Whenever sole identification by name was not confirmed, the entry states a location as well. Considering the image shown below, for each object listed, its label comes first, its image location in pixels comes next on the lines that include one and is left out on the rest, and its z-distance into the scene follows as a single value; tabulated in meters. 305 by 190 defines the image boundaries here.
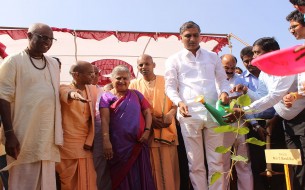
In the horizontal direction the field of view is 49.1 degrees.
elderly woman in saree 3.51
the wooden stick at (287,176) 2.39
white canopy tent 6.78
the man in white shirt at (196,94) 3.41
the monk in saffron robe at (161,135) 3.84
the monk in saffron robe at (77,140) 3.30
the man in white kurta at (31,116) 2.78
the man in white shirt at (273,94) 3.20
